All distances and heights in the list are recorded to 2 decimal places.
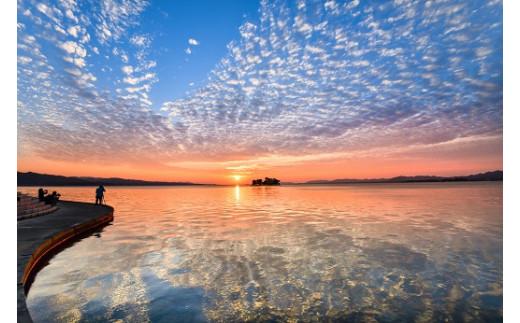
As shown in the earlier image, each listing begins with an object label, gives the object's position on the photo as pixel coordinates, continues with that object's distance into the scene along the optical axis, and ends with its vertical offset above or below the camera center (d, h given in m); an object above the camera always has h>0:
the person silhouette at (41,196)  25.92 -2.74
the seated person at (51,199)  25.75 -3.09
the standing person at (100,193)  30.39 -2.90
